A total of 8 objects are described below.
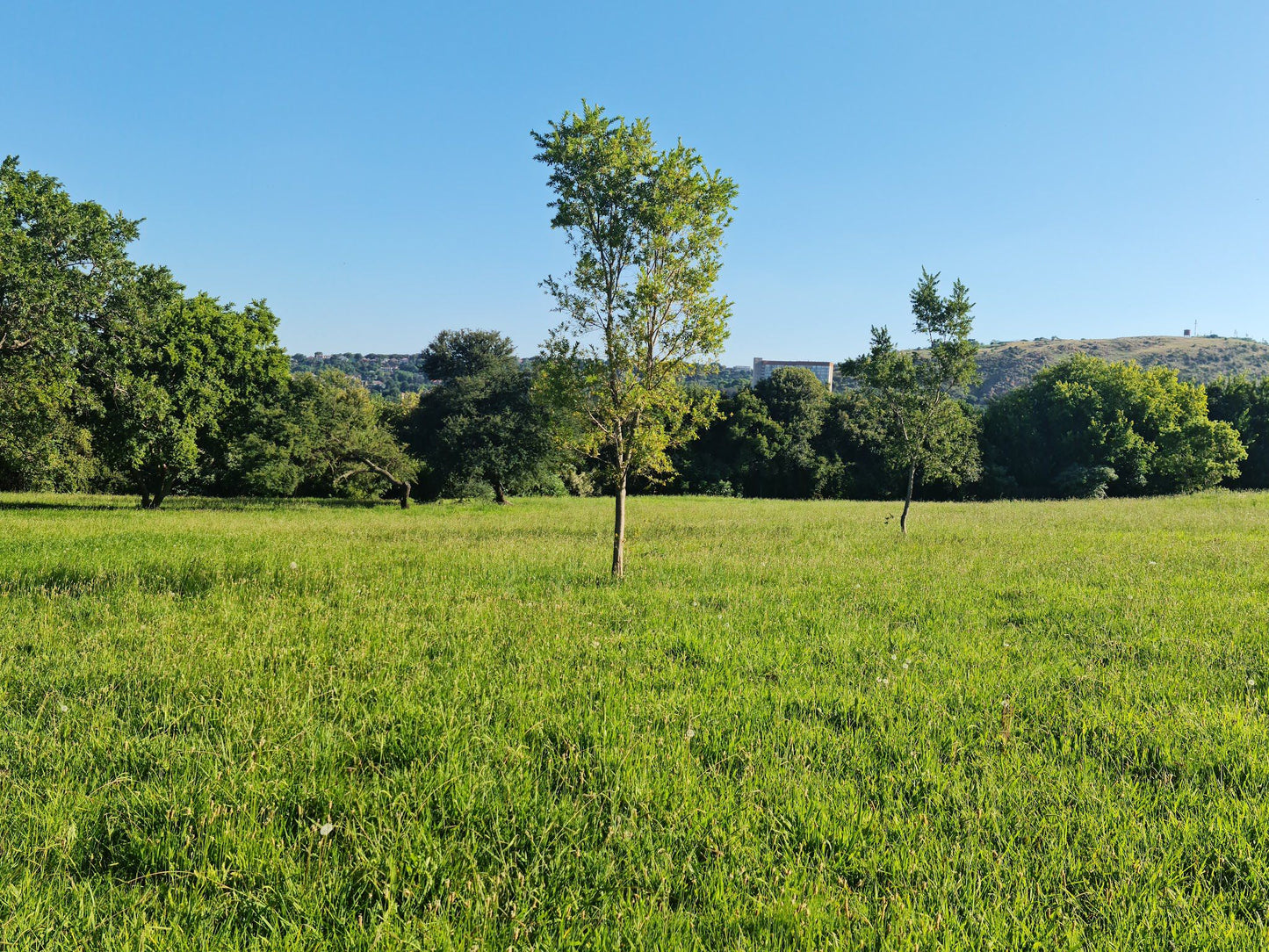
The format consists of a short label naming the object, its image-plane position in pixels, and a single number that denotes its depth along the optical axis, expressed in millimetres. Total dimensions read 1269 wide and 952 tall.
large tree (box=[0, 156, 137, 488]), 18266
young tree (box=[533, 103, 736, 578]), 11383
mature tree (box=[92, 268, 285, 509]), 22250
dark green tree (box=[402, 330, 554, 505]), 35031
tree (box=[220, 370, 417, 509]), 30641
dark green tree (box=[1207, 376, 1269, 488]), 55125
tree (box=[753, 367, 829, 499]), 57156
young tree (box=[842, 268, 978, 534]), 20312
